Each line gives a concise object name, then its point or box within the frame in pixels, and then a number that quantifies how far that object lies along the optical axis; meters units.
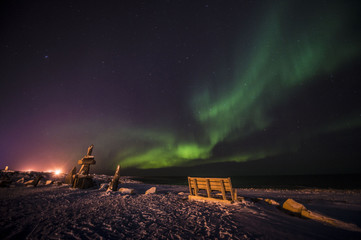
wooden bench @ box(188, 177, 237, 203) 8.06
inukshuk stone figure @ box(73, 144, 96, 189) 13.18
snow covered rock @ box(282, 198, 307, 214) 6.42
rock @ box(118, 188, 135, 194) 11.42
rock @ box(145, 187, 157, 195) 12.48
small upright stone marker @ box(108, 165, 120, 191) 12.28
